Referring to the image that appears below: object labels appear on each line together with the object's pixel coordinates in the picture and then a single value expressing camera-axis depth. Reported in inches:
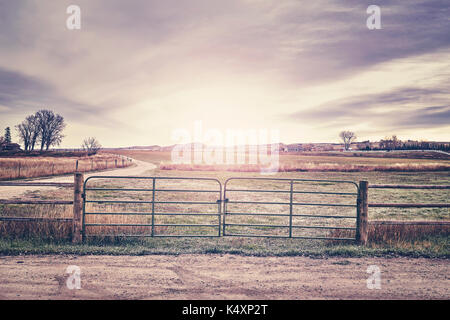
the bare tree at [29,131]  2519.7
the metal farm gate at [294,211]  364.3
